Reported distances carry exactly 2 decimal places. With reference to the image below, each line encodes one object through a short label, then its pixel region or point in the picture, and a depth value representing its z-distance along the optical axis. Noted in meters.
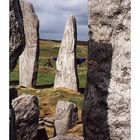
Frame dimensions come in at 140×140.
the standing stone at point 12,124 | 1.88
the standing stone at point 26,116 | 4.59
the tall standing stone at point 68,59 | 8.81
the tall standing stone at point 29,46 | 9.00
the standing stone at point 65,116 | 5.32
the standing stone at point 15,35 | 1.75
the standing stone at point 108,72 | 2.50
